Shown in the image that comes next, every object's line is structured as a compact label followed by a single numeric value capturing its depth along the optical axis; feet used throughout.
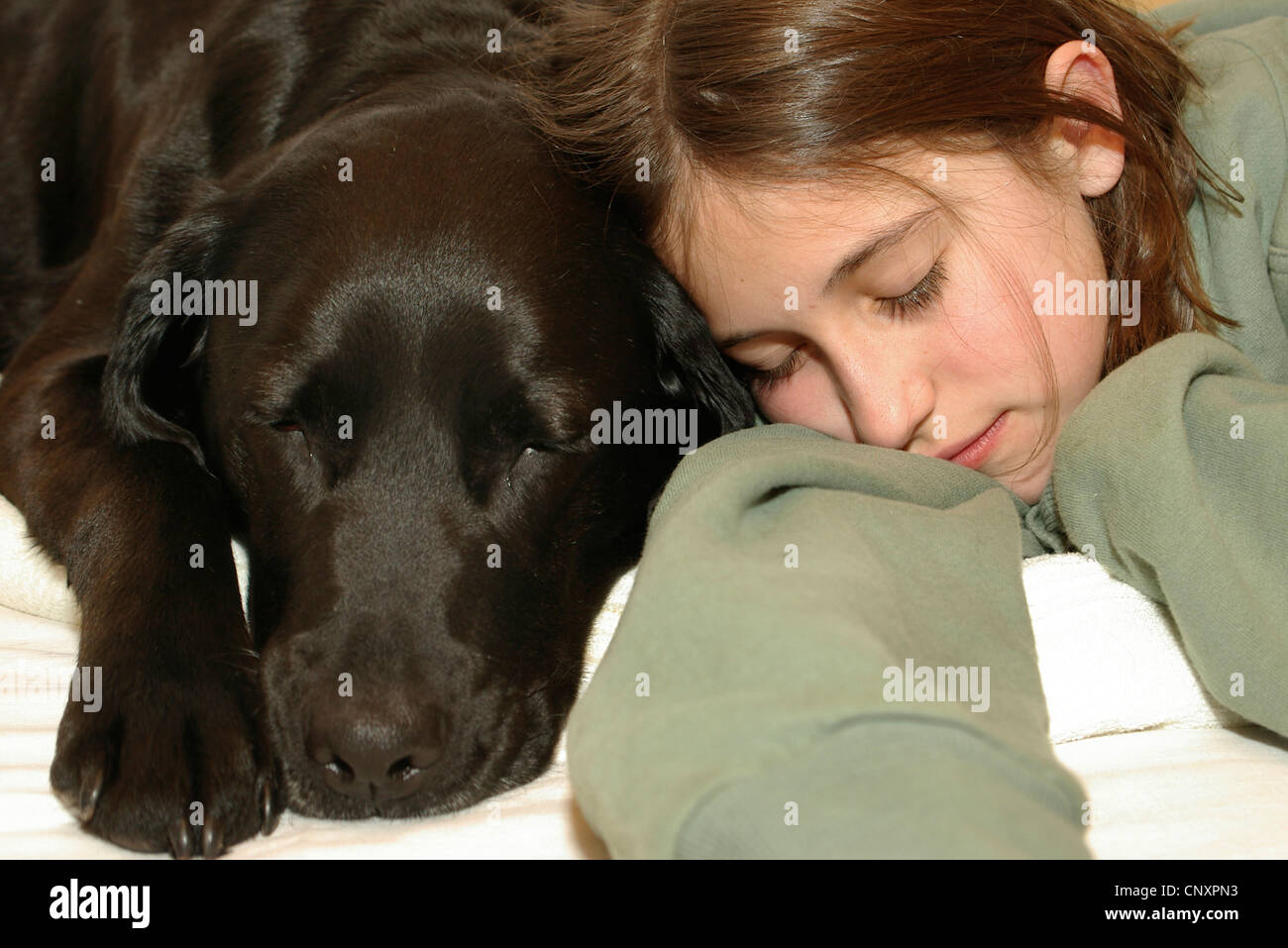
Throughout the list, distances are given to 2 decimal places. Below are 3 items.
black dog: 2.06
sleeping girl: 1.76
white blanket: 1.98
